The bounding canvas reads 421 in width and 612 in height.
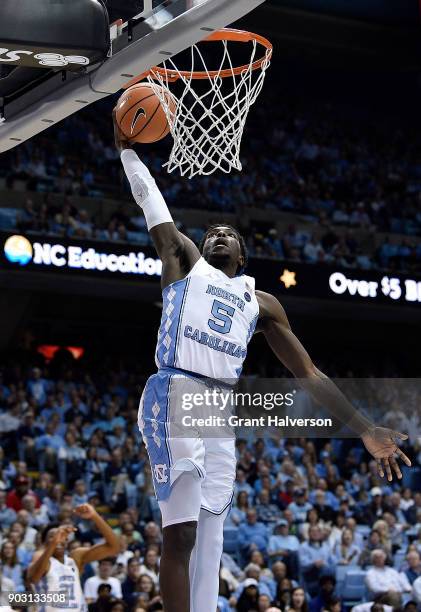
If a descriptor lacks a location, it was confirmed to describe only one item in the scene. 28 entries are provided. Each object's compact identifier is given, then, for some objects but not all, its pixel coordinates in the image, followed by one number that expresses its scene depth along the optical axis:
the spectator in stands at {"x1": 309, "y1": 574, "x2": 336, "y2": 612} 10.80
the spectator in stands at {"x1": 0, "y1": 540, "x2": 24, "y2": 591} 9.46
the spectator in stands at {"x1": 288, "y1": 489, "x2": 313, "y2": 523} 12.62
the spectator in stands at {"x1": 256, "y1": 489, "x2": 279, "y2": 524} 12.64
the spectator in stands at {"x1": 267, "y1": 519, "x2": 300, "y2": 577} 11.70
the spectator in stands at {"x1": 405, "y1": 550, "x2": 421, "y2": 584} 11.59
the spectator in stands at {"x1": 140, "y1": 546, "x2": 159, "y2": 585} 10.21
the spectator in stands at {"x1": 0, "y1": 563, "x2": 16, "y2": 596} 9.00
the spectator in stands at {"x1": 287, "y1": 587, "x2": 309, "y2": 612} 10.30
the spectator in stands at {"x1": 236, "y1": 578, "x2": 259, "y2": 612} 9.94
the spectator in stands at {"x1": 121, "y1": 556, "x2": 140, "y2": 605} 9.97
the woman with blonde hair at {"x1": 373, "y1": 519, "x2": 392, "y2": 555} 12.15
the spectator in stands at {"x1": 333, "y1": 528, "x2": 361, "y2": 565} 11.83
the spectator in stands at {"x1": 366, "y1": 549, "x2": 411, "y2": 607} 11.12
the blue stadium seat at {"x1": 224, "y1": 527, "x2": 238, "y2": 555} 12.19
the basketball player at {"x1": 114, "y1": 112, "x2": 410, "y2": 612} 4.15
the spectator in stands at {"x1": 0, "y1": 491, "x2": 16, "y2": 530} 11.12
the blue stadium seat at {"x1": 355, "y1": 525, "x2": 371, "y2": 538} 12.77
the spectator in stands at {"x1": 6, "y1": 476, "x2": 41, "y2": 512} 11.56
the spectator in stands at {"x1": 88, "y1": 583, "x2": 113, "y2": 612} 8.42
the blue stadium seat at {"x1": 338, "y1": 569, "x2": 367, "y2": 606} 11.28
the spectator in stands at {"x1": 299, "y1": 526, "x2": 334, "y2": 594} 11.61
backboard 4.21
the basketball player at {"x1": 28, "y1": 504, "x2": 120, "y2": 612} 6.49
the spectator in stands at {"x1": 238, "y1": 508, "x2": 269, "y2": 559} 11.93
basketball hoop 5.29
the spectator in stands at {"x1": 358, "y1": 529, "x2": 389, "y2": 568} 11.88
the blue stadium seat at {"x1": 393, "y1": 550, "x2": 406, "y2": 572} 11.82
